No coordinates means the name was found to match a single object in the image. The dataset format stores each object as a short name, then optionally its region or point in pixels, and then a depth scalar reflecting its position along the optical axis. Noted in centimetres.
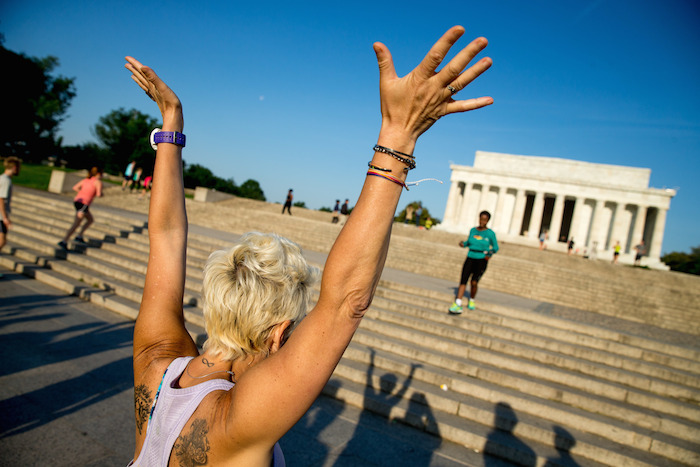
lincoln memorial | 3881
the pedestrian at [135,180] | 2351
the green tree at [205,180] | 6036
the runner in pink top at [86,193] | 914
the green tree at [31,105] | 4056
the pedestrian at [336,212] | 2592
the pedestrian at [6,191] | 671
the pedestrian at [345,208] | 2794
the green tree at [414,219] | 6540
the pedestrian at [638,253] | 3014
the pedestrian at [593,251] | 3336
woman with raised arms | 90
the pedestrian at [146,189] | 2088
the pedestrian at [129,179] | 2204
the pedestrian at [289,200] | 2628
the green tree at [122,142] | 5072
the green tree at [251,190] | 7400
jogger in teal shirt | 752
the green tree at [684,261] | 4964
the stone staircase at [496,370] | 459
